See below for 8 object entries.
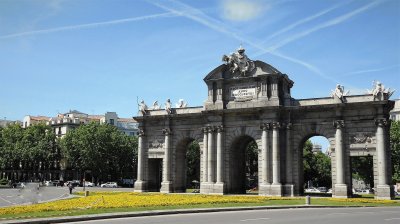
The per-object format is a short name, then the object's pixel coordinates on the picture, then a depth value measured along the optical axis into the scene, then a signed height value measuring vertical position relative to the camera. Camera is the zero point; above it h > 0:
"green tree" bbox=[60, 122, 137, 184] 95.50 +2.98
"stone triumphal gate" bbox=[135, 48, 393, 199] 46.47 +3.79
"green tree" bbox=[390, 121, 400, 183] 69.69 +3.17
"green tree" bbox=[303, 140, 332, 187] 104.12 -0.86
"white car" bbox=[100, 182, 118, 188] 88.94 -4.65
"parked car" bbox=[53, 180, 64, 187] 93.19 -4.61
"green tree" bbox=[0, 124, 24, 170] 109.50 +4.30
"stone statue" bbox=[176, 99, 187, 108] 58.62 +8.03
